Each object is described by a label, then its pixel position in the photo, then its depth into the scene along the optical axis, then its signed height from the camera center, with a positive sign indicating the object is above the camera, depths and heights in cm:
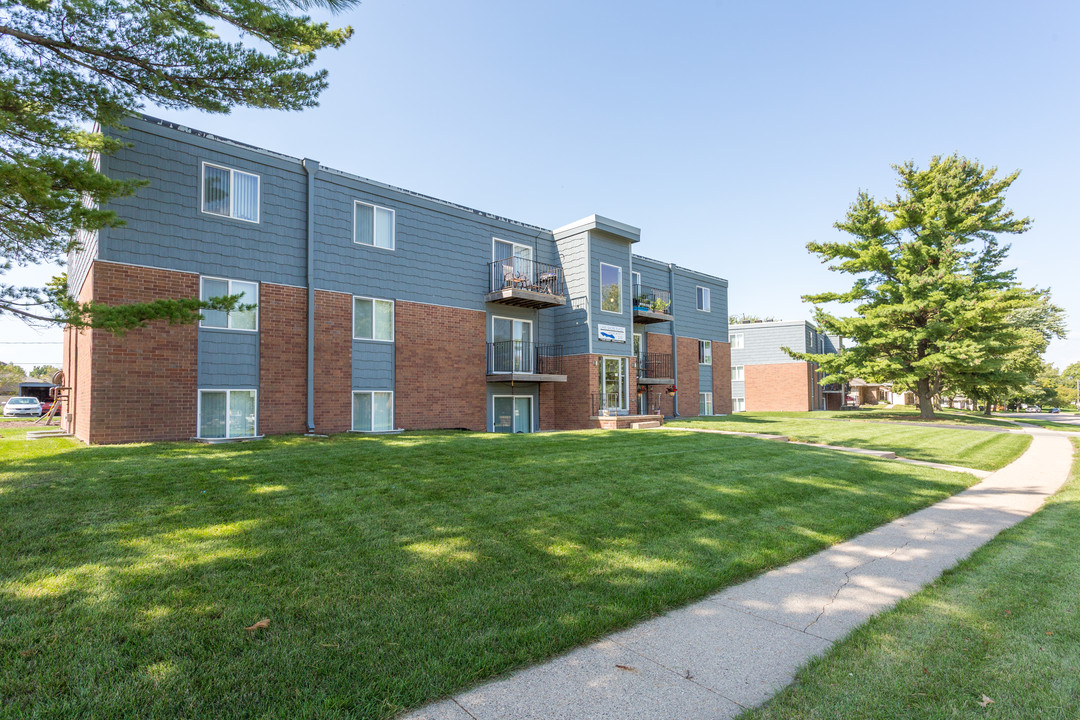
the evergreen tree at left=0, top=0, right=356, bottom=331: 781 +527
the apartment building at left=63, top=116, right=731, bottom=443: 1133 +214
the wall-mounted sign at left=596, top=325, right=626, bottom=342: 1864 +171
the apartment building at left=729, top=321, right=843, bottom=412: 3562 +65
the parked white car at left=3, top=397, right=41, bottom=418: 2792 -110
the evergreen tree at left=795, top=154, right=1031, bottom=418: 2317 +480
